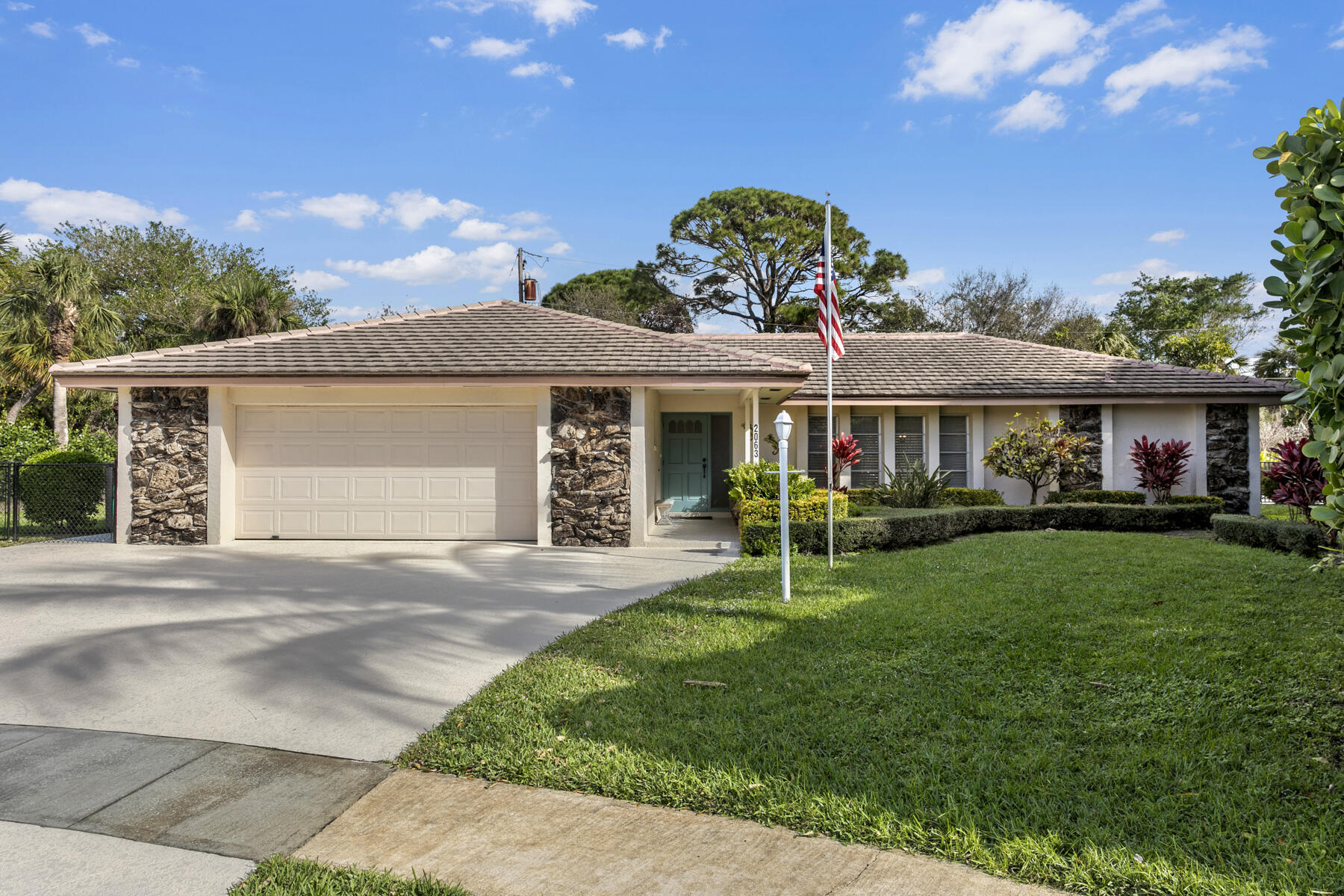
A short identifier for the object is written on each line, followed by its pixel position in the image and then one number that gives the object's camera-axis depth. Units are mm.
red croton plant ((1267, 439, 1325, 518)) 9445
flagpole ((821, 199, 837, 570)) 9383
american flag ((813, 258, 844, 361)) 9641
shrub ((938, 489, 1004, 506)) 15828
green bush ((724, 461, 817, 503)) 11648
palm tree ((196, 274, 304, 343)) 20344
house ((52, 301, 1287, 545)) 12094
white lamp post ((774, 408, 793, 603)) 7520
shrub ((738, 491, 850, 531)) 11062
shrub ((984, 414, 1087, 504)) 15703
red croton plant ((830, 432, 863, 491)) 15641
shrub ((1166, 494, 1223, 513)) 14352
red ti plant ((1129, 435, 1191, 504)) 15188
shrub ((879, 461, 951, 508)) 14461
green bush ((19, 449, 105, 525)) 14000
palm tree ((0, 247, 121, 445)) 20188
